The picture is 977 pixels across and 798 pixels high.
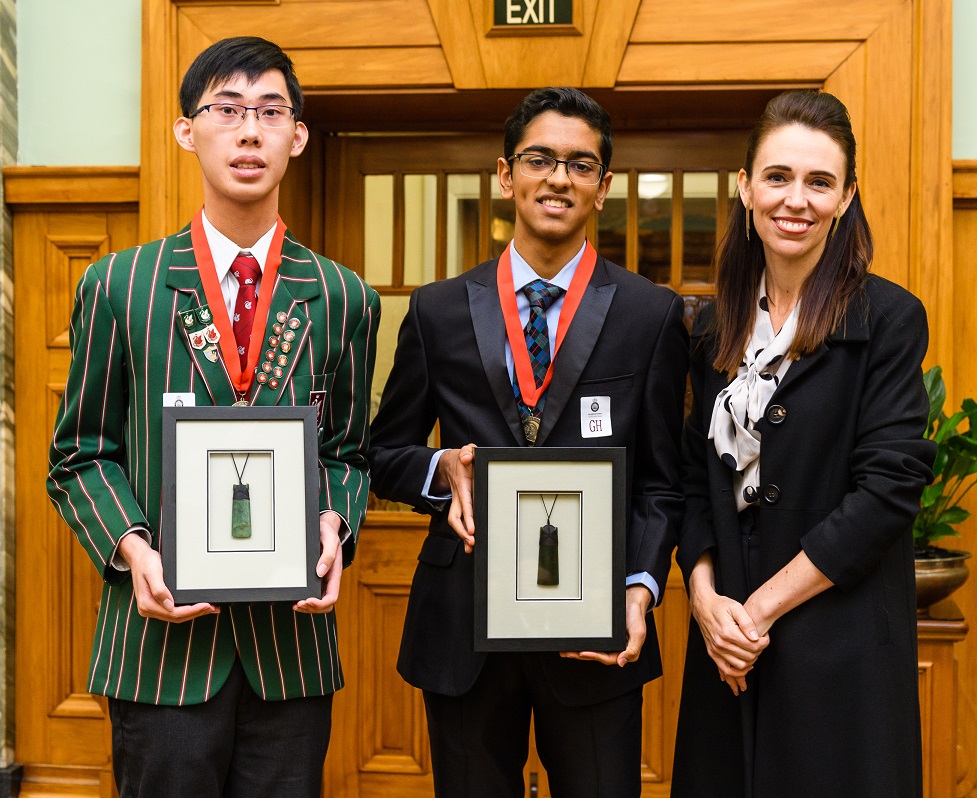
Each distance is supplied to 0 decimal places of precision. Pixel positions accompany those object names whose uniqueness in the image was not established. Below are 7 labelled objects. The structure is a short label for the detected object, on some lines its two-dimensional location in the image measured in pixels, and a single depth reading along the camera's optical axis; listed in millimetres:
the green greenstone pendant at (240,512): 1741
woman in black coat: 1815
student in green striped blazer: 1786
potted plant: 2812
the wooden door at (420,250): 3445
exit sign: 3115
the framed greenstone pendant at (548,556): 1852
